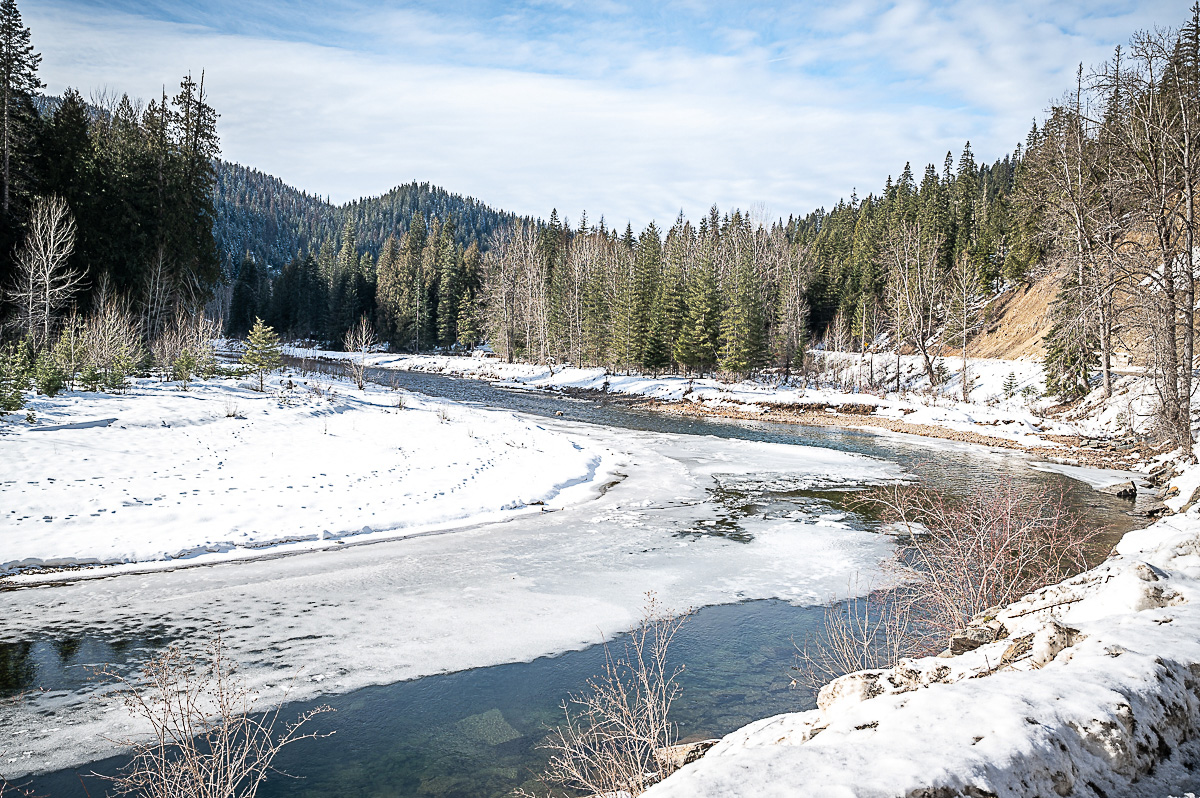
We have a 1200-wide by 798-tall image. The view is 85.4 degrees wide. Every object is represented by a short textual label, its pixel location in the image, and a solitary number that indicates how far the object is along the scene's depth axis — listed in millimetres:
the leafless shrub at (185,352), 21625
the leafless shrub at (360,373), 29238
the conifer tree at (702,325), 52344
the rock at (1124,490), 16875
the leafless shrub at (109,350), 18719
